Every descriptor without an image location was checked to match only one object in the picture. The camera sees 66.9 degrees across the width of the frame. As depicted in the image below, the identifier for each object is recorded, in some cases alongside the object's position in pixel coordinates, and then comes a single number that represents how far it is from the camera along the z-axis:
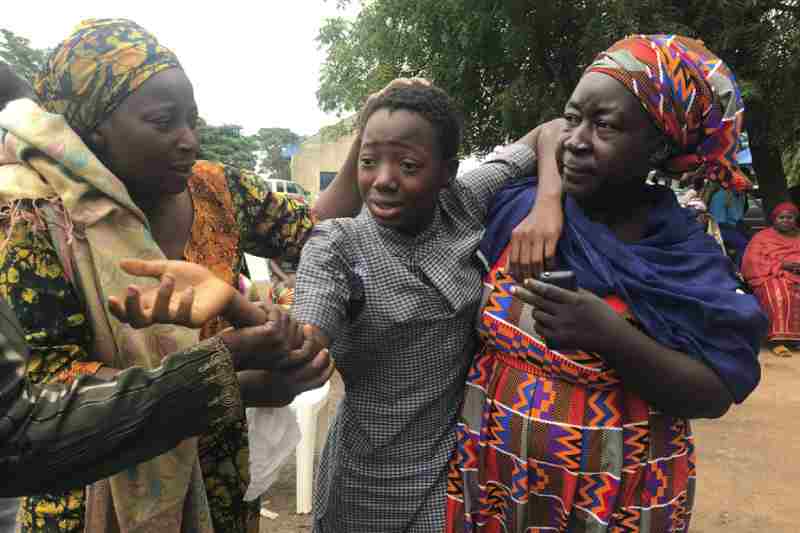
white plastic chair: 3.45
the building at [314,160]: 41.72
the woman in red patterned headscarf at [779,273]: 7.50
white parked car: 25.88
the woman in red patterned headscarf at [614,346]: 1.34
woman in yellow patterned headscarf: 1.26
